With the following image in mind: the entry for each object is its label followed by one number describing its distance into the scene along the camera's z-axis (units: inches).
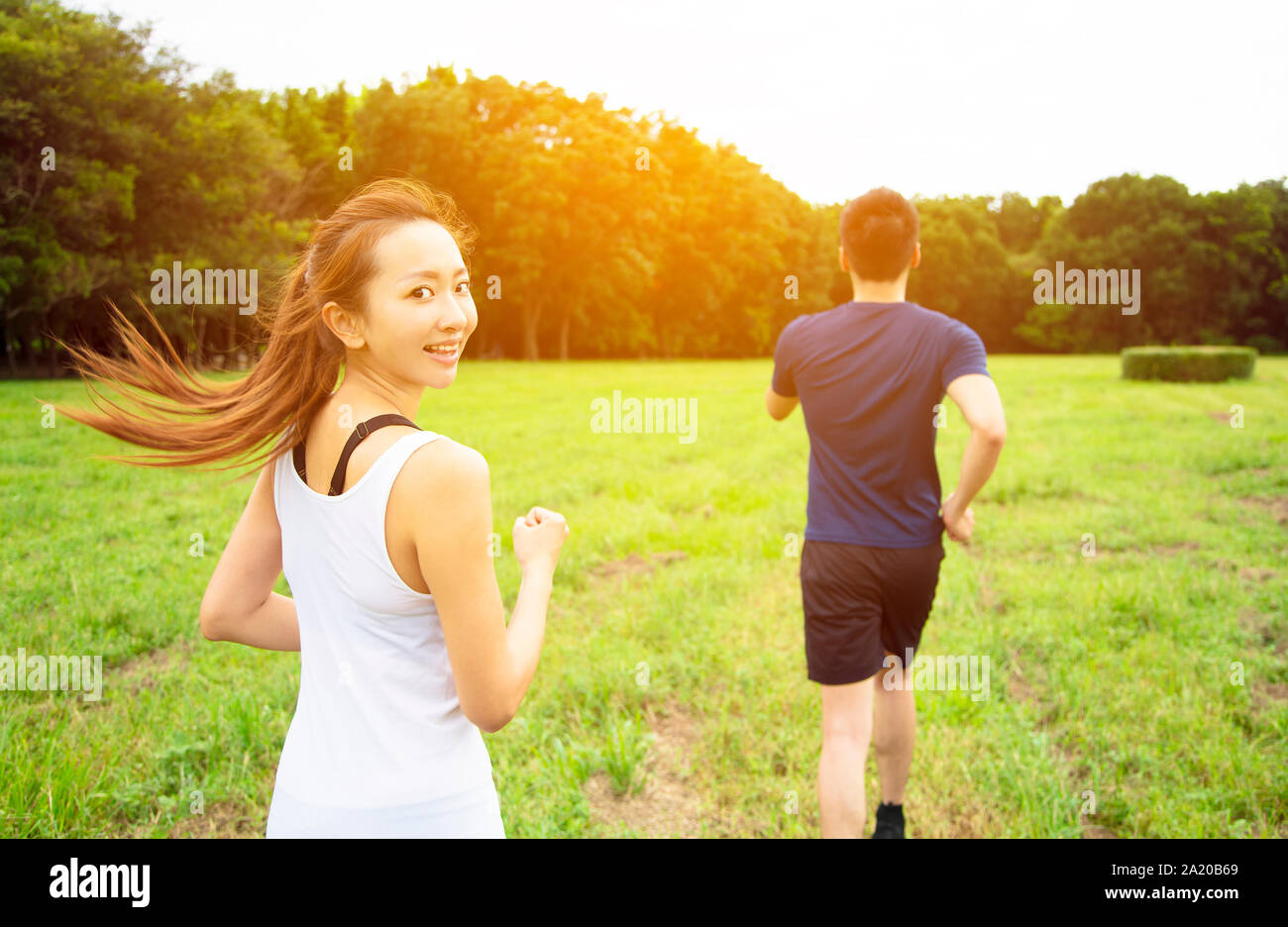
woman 53.2
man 114.3
